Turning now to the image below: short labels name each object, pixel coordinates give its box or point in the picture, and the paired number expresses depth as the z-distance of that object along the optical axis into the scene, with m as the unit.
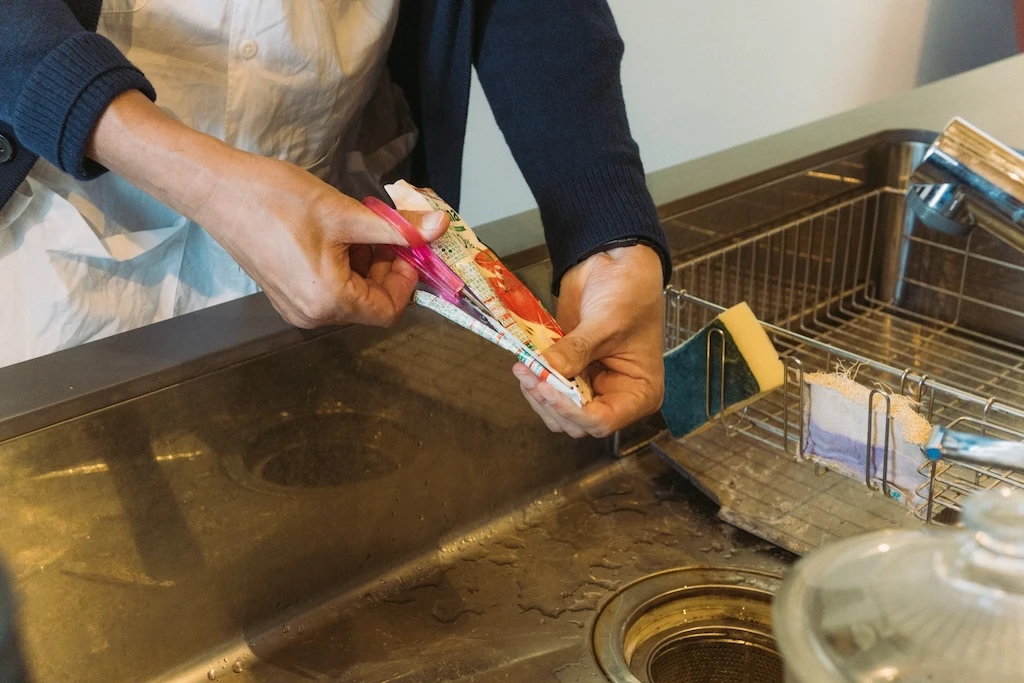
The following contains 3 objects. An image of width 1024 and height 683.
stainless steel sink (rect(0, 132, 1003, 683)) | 0.56
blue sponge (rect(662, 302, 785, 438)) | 0.70
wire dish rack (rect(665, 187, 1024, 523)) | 0.80
